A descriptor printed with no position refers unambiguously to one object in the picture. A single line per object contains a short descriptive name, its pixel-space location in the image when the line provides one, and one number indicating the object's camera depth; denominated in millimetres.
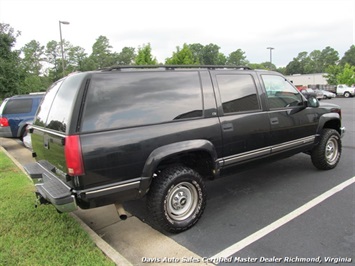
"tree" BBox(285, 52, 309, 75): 114312
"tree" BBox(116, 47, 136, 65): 77312
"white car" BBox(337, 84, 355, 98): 34625
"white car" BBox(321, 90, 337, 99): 34438
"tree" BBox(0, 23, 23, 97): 21531
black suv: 2812
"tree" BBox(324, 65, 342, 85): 51512
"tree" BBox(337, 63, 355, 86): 45031
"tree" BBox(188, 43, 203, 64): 99688
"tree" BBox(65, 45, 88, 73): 70631
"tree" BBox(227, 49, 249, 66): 106375
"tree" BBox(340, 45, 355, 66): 107450
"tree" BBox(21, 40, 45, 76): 68625
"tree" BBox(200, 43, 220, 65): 97475
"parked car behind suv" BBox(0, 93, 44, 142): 8891
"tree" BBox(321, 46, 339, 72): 115188
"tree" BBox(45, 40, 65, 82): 71156
